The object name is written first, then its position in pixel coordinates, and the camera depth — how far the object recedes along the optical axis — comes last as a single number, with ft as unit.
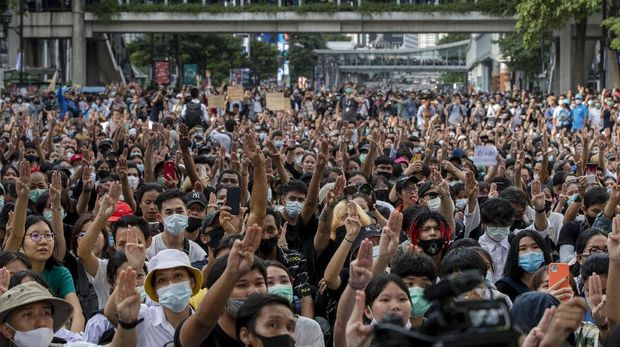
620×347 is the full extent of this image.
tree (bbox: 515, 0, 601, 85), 142.92
